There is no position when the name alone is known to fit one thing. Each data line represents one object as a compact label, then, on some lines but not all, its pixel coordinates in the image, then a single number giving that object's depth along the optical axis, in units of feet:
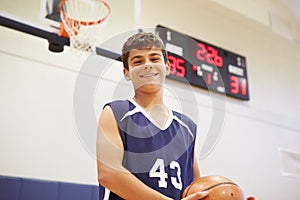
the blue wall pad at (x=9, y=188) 5.85
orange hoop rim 6.64
